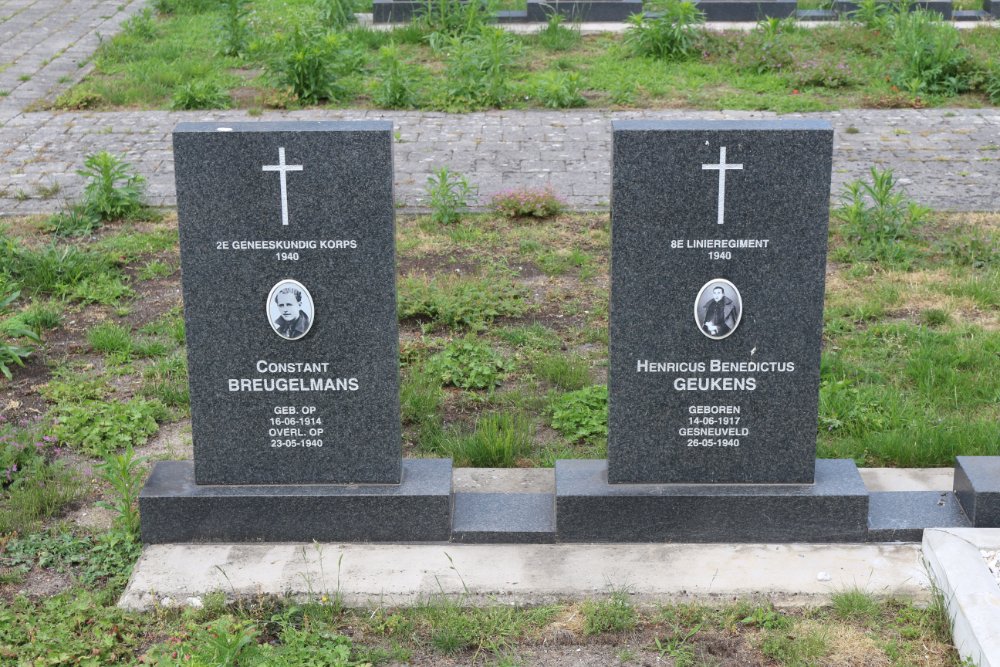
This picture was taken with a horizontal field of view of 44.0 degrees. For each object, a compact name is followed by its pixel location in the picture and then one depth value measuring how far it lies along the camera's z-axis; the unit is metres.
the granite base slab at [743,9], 14.08
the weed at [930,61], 11.24
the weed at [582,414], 5.50
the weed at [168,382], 5.81
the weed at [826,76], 11.40
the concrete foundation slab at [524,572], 4.30
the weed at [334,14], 13.51
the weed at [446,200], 8.16
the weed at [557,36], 13.01
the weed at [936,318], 6.57
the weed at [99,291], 7.03
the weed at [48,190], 8.81
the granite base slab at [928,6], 14.02
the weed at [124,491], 4.65
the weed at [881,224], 7.47
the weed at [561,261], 7.38
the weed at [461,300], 6.68
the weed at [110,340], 6.37
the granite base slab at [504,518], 4.59
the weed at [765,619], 4.11
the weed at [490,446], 5.27
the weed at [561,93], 10.98
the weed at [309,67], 11.02
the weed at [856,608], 4.15
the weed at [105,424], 5.40
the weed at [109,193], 8.27
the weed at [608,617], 4.09
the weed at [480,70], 11.07
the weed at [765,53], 11.91
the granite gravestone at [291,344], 4.34
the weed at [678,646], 3.93
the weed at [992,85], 11.05
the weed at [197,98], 11.05
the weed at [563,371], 6.00
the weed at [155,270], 7.36
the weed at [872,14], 12.85
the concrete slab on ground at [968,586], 3.79
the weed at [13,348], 6.07
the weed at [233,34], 12.82
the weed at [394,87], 11.05
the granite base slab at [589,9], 14.12
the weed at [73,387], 5.83
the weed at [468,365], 6.01
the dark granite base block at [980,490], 4.55
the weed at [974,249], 7.36
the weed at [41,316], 6.54
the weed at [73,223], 8.02
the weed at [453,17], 13.02
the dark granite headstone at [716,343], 4.31
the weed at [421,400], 5.68
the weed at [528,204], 8.18
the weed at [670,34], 12.30
